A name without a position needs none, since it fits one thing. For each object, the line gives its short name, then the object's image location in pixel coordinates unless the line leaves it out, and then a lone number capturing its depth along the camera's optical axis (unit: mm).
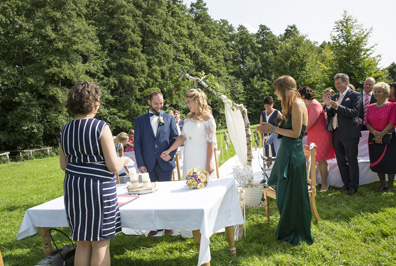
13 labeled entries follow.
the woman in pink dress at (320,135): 5891
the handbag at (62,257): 2613
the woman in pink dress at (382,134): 5332
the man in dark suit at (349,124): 5391
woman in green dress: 3541
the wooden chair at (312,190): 4059
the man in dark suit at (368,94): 6508
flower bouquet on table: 3176
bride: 4277
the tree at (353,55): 17359
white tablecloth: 2559
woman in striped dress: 2357
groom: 4395
